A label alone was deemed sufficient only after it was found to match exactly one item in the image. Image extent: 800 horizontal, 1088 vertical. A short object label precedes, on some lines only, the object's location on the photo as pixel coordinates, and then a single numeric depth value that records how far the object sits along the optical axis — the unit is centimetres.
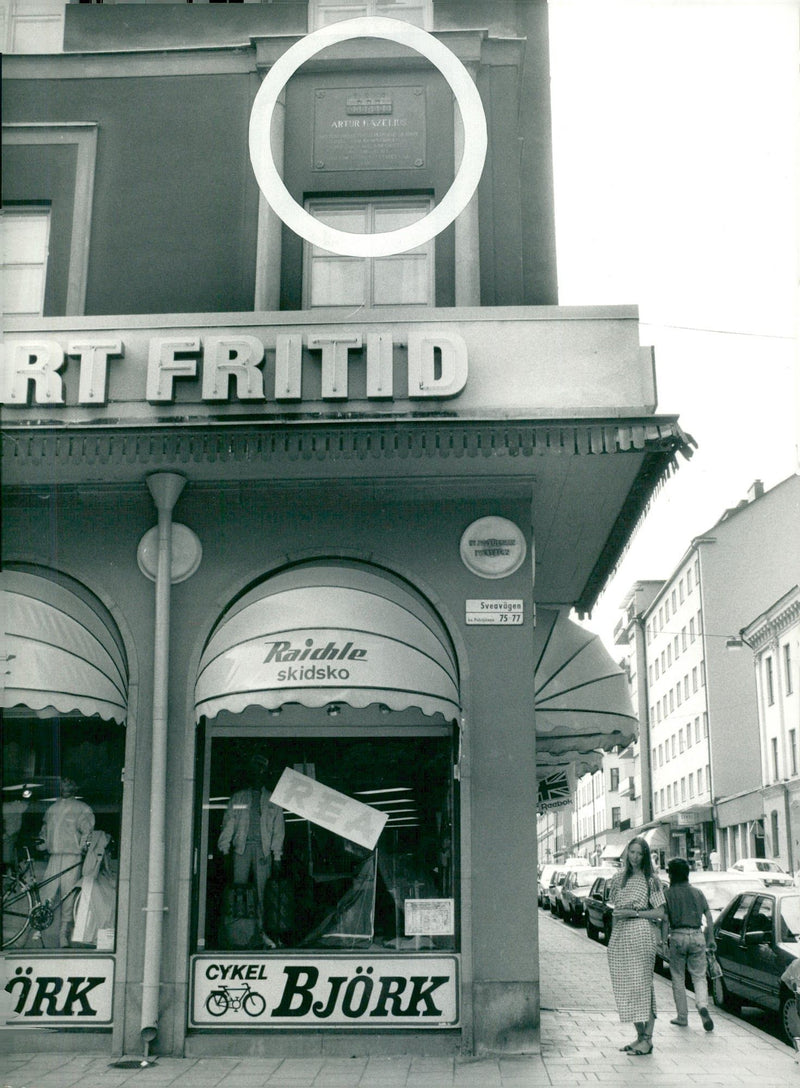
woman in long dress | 1030
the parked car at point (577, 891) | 3431
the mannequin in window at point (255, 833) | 1047
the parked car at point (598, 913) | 2602
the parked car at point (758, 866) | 3562
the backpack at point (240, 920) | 1020
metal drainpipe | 971
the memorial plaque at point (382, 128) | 1159
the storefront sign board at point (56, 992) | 991
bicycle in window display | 1038
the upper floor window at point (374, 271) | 1145
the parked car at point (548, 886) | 4354
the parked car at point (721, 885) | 1841
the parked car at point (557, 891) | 3984
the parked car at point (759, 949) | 1253
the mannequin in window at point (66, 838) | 1048
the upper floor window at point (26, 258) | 1162
